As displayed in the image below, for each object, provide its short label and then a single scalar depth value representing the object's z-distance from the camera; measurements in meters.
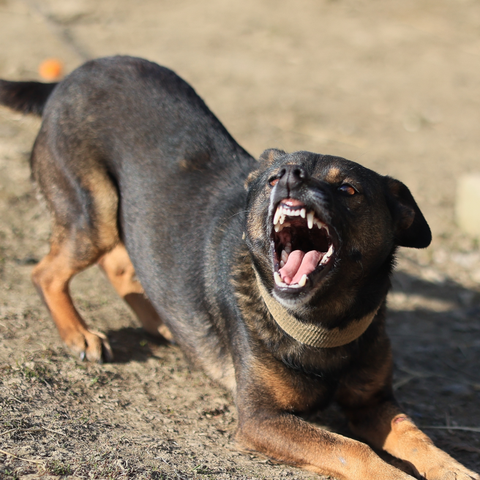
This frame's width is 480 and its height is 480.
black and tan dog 3.26
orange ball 8.44
